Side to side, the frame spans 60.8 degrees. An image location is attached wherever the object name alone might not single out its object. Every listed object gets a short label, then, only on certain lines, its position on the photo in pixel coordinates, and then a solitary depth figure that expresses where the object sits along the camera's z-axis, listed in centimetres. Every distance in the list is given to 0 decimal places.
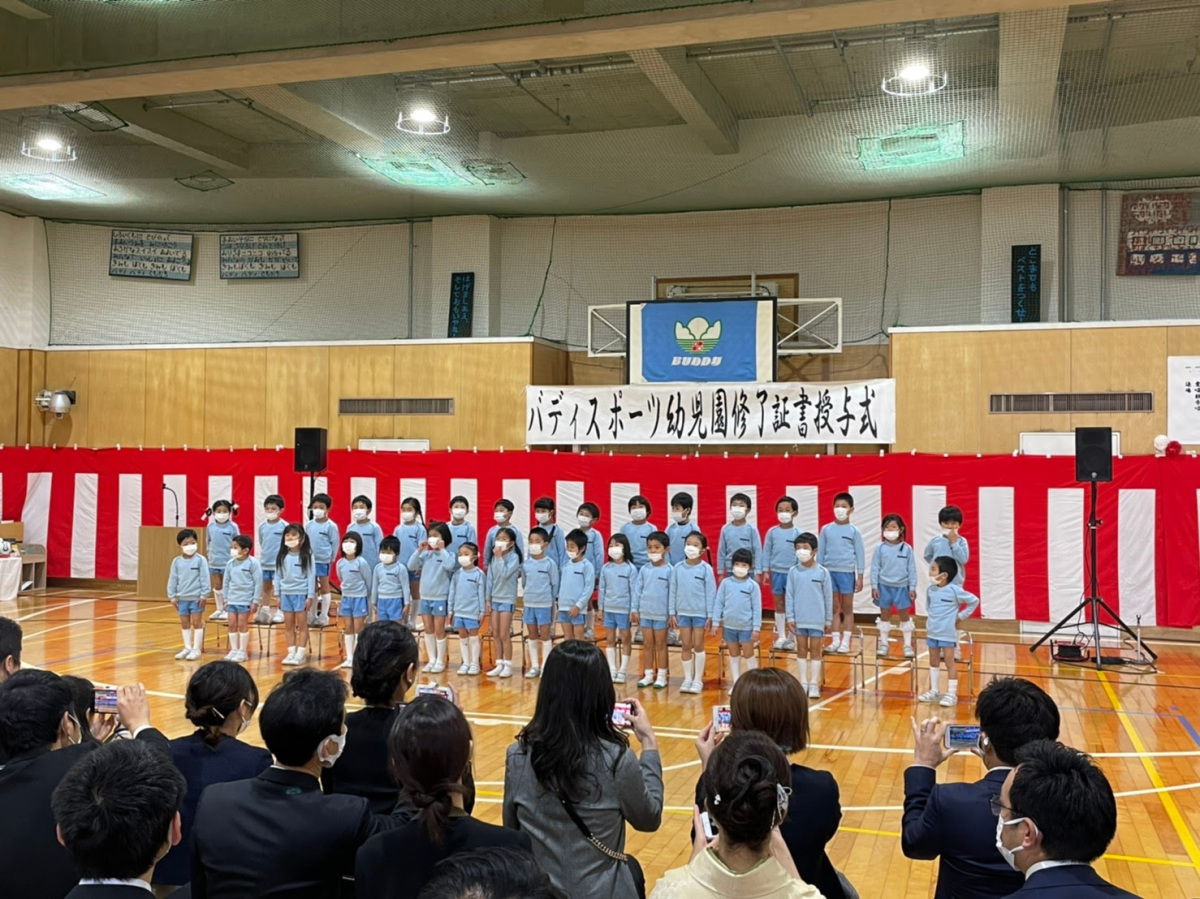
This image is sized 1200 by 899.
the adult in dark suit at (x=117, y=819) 204
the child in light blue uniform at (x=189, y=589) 978
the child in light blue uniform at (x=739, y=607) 833
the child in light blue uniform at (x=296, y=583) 973
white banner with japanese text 1176
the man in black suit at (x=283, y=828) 239
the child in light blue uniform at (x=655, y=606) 865
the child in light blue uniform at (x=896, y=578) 931
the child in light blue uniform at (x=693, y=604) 863
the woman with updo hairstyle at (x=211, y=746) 303
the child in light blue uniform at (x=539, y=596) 925
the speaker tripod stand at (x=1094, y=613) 916
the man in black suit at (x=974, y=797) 271
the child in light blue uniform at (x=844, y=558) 993
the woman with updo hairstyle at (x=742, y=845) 209
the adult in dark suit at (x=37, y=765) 255
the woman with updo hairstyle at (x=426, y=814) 220
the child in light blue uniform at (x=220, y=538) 1109
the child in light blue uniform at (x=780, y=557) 1021
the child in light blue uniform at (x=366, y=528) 1020
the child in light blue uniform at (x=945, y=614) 802
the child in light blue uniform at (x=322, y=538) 1053
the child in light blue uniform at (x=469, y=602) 930
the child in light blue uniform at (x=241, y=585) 972
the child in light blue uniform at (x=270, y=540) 1068
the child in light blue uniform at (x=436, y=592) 955
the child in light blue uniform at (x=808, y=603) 838
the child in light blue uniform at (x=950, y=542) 877
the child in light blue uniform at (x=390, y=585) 947
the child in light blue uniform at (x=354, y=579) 962
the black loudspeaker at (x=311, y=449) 1073
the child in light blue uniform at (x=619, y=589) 889
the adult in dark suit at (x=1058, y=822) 212
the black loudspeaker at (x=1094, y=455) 920
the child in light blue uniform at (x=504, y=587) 948
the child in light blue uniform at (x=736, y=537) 971
